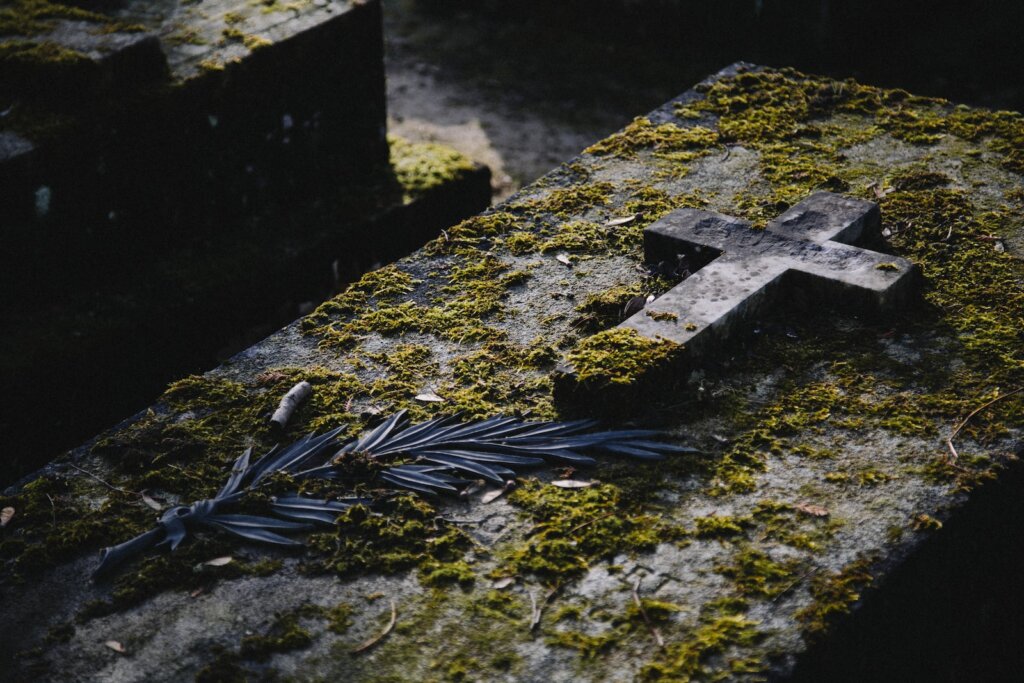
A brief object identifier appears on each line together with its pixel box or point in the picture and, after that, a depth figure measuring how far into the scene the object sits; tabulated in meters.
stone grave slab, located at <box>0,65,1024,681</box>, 1.91
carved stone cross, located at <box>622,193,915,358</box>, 2.60
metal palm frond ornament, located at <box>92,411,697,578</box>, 2.16
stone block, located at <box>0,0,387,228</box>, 3.81
